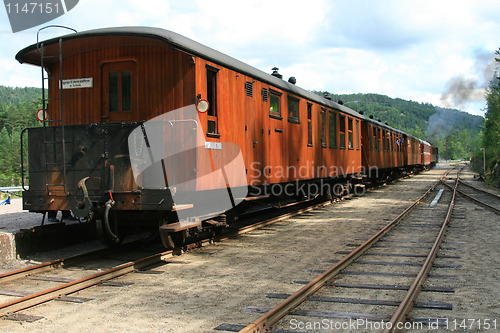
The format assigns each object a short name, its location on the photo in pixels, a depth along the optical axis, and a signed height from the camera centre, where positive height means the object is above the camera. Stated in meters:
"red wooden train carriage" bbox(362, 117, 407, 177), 20.23 +0.91
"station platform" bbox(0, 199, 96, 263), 7.25 -1.11
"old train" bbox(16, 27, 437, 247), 6.65 +0.56
